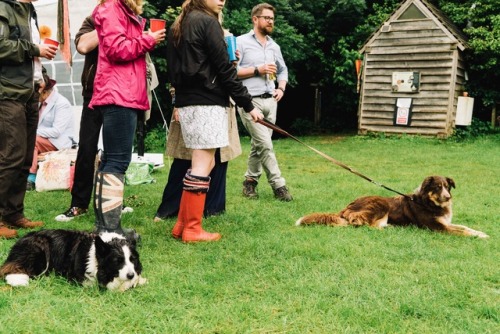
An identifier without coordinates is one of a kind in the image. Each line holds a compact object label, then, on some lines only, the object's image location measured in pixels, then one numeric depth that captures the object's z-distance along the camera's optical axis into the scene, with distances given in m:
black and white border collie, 2.86
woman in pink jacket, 3.50
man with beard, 5.86
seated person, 6.88
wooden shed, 15.30
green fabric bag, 6.97
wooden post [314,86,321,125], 20.12
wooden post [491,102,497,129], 16.13
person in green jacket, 3.88
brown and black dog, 4.36
